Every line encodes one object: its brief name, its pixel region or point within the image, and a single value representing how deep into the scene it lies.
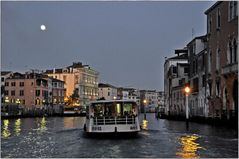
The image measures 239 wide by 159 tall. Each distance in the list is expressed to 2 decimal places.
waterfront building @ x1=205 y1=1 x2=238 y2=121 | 32.00
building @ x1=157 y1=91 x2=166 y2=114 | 178.88
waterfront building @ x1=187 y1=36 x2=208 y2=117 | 44.09
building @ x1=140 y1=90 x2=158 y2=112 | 172.18
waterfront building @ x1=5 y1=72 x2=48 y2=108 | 90.19
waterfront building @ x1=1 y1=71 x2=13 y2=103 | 86.03
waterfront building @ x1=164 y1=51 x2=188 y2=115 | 65.46
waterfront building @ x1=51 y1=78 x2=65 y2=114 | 99.84
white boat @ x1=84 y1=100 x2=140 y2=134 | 21.19
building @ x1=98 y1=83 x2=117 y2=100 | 136.62
